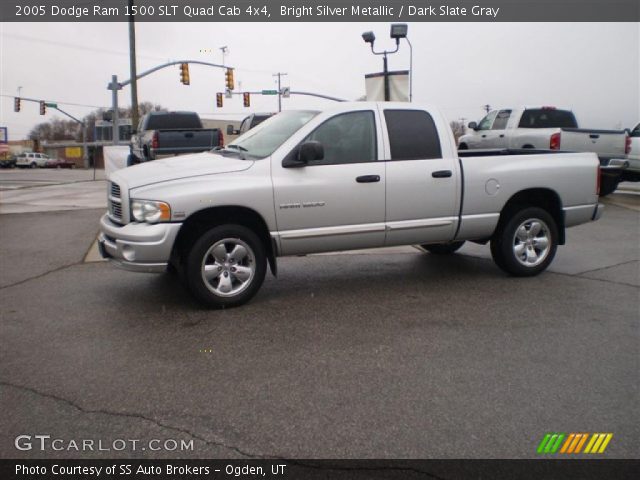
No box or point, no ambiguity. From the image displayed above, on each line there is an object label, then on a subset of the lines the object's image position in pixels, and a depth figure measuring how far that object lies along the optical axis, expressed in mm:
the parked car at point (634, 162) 14906
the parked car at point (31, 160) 70125
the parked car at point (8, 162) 69562
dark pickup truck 14617
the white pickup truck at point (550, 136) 13719
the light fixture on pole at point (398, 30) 13906
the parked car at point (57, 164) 74000
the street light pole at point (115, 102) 26959
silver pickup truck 5352
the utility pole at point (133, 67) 22625
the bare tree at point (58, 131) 114750
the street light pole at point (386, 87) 12664
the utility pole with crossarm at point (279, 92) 42109
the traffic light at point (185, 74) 28828
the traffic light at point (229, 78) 31770
